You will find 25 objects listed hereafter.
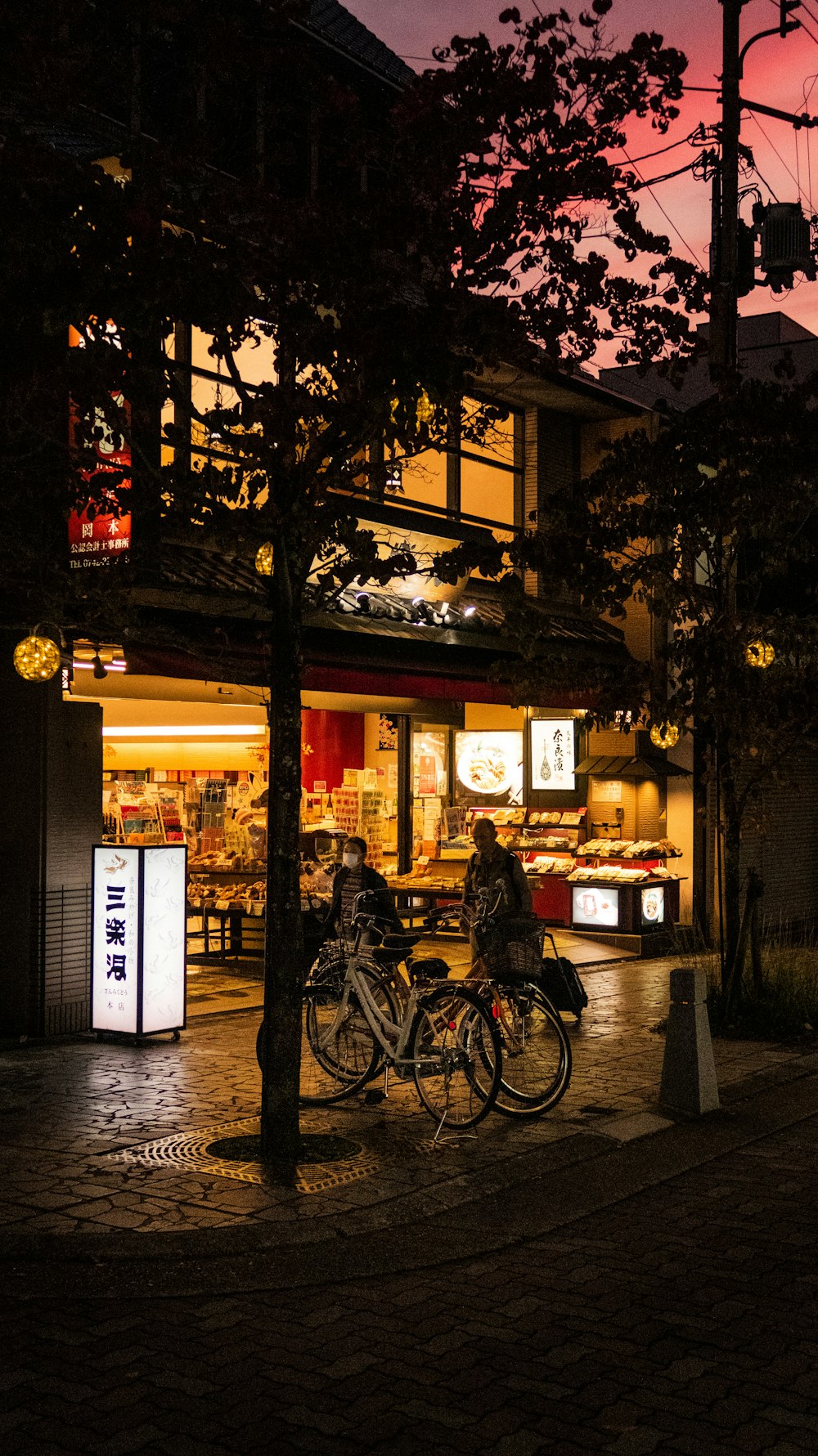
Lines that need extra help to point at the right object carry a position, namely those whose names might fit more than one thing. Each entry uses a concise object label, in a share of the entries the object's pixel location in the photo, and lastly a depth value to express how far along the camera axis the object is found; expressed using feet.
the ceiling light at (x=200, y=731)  59.57
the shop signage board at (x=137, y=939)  38.19
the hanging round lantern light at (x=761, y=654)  45.39
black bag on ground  40.93
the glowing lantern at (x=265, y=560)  34.47
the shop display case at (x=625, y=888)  62.39
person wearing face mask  36.17
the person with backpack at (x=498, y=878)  38.99
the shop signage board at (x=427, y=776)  67.46
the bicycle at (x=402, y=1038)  28.99
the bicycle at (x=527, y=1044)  30.50
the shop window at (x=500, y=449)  68.72
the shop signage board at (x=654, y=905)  62.90
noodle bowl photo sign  68.28
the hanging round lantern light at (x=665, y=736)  42.80
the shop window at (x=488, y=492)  69.46
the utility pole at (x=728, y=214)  43.60
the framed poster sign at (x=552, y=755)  66.49
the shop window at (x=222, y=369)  48.62
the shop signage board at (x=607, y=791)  68.44
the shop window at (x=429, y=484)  65.46
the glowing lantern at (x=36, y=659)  35.22
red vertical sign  38.88
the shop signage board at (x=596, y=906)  62.80
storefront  55.47
